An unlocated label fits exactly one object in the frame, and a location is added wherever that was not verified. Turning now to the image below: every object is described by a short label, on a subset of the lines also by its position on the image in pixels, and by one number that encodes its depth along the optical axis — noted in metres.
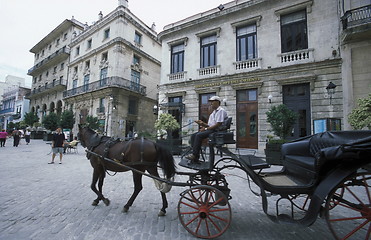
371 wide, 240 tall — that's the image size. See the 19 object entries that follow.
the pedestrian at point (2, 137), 14.52
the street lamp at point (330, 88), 9.74
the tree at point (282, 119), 8.88
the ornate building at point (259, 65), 10.51
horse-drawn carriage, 2.09
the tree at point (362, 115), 6.62
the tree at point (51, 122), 22.58
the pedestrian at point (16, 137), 15.06
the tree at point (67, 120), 21.67
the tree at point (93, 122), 17.76
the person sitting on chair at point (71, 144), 11.83
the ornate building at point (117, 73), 21.58
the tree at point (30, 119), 27.91
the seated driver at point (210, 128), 3.14
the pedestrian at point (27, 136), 17.77
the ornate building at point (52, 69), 29.89
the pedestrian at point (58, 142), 8.54
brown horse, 3.40
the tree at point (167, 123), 11.66
